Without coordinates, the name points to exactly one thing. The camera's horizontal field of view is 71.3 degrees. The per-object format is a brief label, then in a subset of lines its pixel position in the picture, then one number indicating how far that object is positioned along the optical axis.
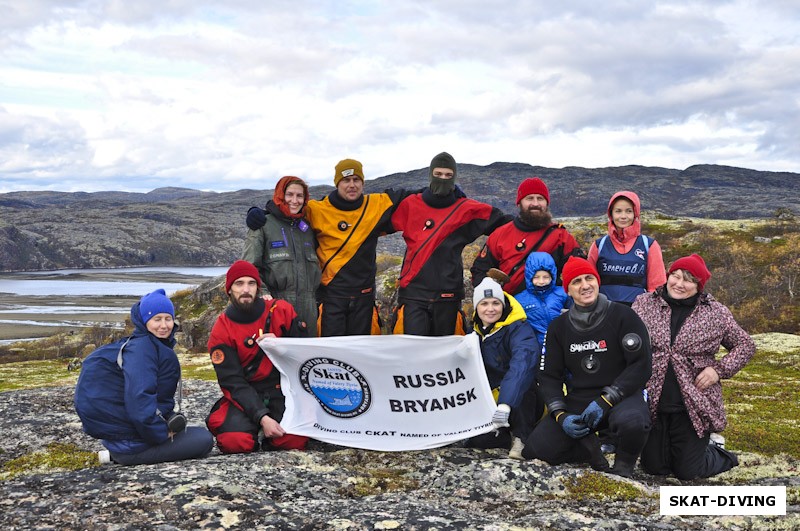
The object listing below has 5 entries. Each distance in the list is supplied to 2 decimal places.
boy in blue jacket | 10.05
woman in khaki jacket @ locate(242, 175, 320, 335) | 11.31
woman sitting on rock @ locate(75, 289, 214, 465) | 8.35
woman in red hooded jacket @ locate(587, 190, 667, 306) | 10.39
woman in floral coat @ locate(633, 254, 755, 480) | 8.80
